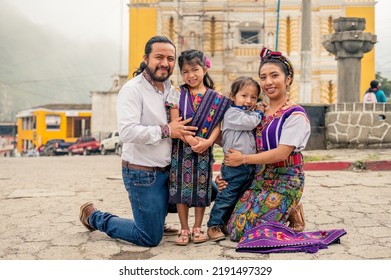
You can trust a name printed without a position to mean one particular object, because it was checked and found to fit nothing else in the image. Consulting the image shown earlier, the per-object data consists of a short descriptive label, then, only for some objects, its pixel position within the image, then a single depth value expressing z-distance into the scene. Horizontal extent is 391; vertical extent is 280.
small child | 3.30
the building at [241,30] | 25.42
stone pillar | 10.75
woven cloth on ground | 3.00
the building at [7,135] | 40.79
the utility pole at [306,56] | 14.59
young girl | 3.29
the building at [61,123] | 36.41
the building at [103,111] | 33.38
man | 3.21
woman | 3.18
